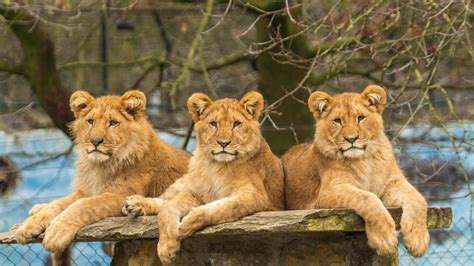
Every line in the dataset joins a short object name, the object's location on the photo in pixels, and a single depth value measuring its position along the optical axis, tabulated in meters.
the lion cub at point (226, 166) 12.86
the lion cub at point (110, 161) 13.46
